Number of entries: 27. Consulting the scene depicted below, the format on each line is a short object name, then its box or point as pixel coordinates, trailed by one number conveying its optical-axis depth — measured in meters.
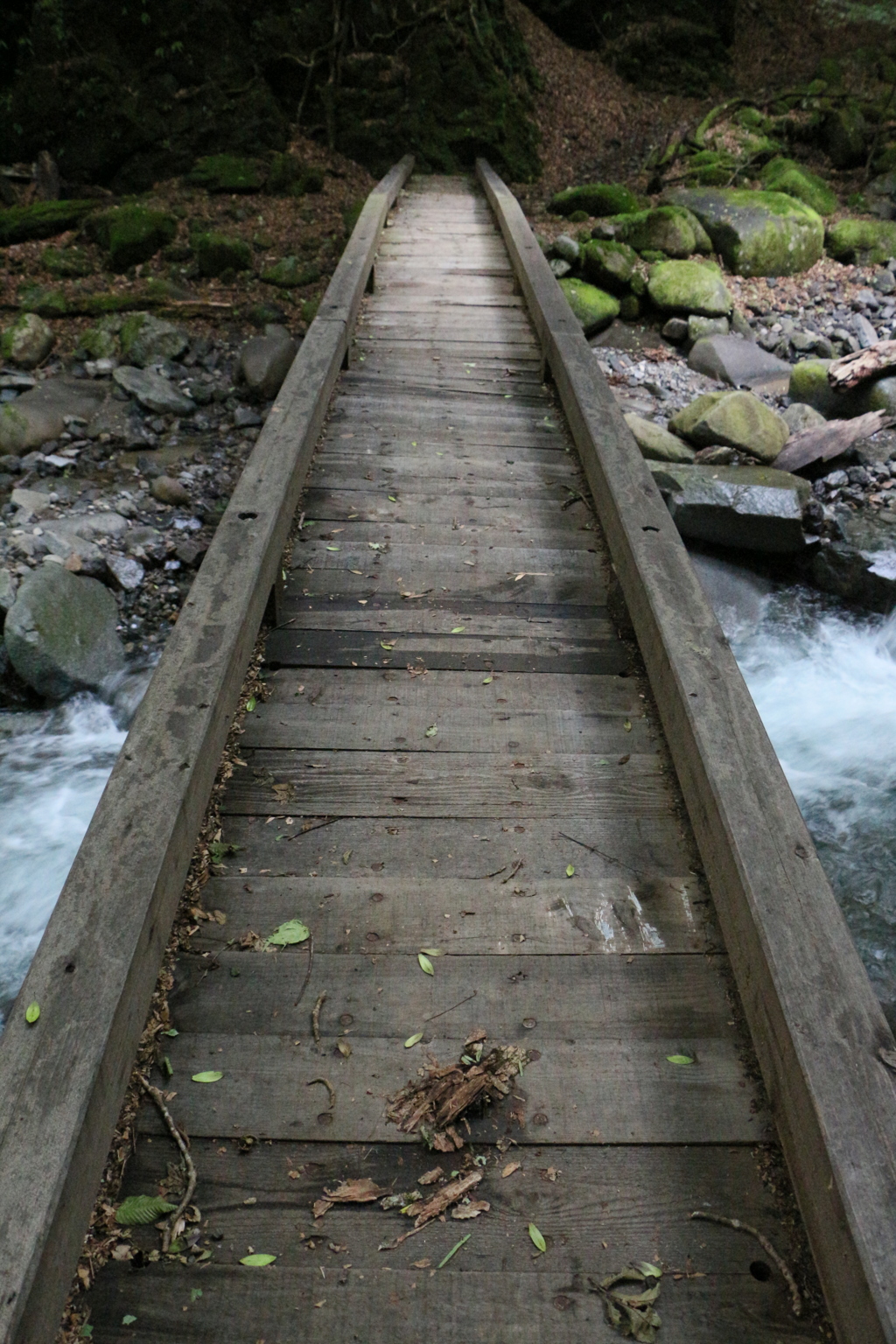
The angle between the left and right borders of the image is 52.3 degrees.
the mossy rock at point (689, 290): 9.62
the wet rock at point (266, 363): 8.98
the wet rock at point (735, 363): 9.08
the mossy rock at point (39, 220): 10.68
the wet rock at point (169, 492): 7.31
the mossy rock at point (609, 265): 9.69
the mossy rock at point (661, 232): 10.34
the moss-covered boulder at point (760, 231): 10.70
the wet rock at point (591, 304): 9.29
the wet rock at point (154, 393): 8.61
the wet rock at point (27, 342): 8.99
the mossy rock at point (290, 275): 10.56
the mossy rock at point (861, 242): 11.36
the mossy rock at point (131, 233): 10.43
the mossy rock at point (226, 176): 11.86
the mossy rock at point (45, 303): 9.70
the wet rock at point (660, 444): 7.34
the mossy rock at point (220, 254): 10.43
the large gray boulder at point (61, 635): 5.48
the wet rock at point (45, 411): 7.78
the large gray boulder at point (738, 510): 6.59
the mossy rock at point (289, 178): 11.91
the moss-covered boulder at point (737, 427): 7.52
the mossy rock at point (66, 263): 10.23
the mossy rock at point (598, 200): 11.42
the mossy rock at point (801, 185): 12.13
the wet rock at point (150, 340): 9.23
